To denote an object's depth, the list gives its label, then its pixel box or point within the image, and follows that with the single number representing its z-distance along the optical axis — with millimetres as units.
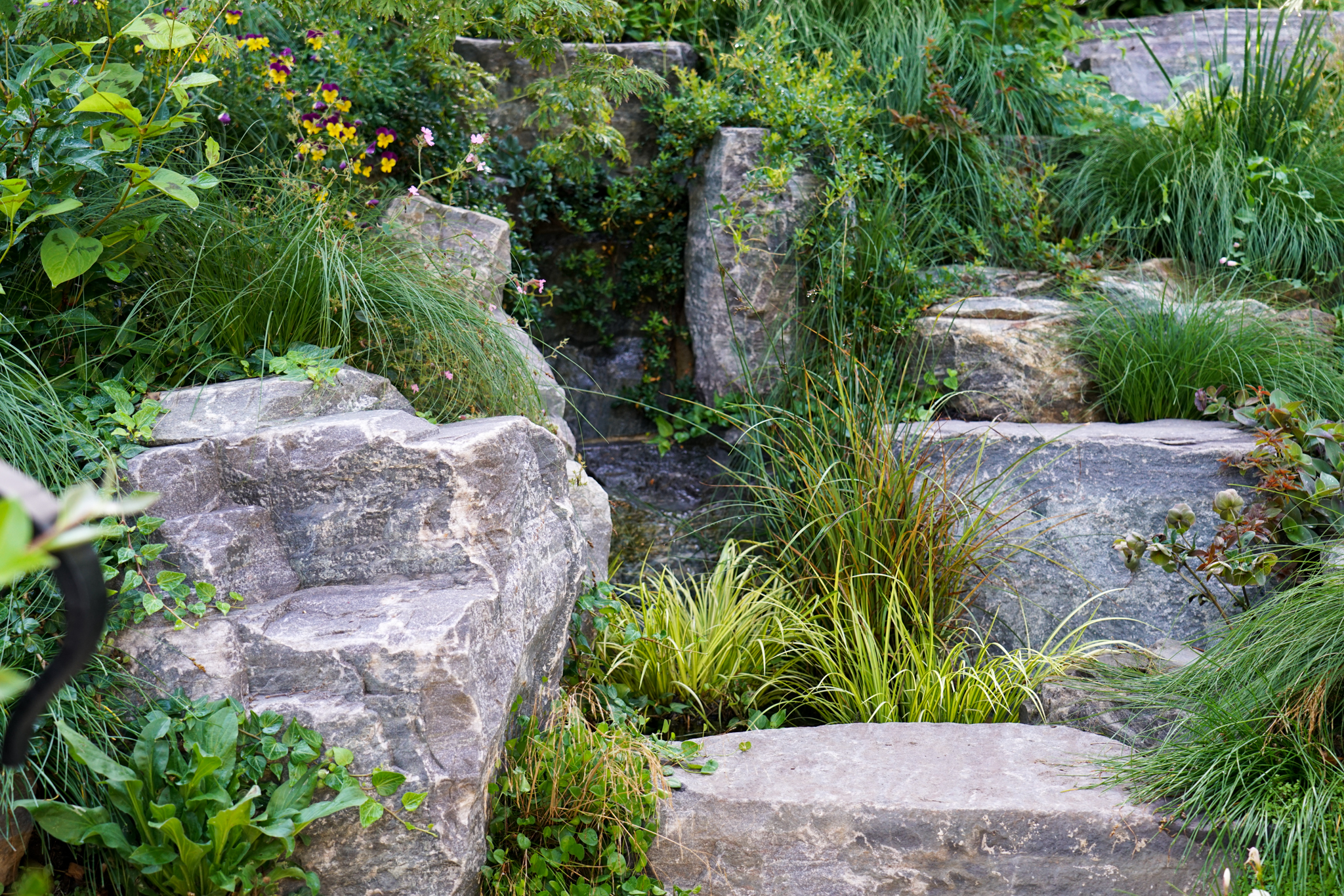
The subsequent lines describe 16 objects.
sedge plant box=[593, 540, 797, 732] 2809
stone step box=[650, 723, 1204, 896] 2041
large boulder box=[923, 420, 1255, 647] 2980
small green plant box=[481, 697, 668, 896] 2051
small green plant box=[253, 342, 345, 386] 2312
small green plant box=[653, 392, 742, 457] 4086
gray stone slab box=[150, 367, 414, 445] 2121
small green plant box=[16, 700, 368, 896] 1627
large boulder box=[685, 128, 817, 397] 3953
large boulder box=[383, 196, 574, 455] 3018
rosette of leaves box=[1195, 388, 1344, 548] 2547
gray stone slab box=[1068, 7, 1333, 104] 5172
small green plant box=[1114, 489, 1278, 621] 2506
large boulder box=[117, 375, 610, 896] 1840
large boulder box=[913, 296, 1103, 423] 3738
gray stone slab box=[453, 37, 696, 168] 4152
